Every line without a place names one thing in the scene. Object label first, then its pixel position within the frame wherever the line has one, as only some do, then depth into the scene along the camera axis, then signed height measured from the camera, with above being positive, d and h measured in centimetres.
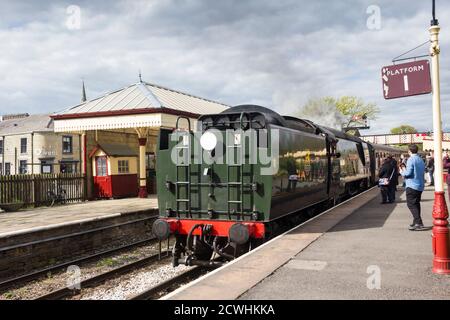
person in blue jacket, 750 -34
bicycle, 1520 -112
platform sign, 546 +117
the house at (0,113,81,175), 3894 +207
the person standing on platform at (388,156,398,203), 1277 -73
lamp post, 512 -47
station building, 1563 +183
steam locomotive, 662 -31
